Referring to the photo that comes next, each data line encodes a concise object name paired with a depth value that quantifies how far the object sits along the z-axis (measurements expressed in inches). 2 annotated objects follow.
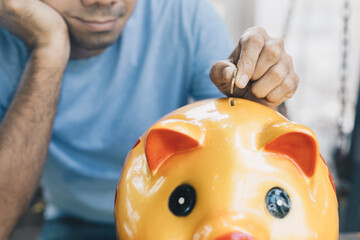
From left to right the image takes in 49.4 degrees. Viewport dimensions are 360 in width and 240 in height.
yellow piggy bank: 19.5
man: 34.5
